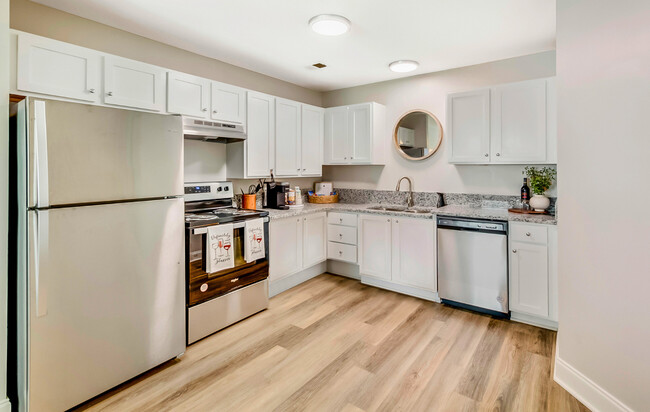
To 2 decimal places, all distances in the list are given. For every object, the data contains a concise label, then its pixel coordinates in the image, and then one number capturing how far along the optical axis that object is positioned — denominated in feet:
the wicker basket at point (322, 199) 14.57
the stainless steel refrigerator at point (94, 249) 5.54
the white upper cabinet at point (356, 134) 13.66
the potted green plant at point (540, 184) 10.12
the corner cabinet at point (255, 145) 11.37
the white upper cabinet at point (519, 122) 9.86
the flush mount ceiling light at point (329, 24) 8.26
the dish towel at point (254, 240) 9.67
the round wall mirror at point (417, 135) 12.98
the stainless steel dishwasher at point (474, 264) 9.82
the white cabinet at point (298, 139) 12.66
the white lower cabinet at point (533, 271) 9.00
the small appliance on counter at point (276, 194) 12.47
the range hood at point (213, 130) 9.02
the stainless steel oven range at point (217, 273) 8.36
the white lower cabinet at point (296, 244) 11.31
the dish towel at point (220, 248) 8.57
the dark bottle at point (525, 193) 10.80
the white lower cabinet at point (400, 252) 11.17
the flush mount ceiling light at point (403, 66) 11.54
